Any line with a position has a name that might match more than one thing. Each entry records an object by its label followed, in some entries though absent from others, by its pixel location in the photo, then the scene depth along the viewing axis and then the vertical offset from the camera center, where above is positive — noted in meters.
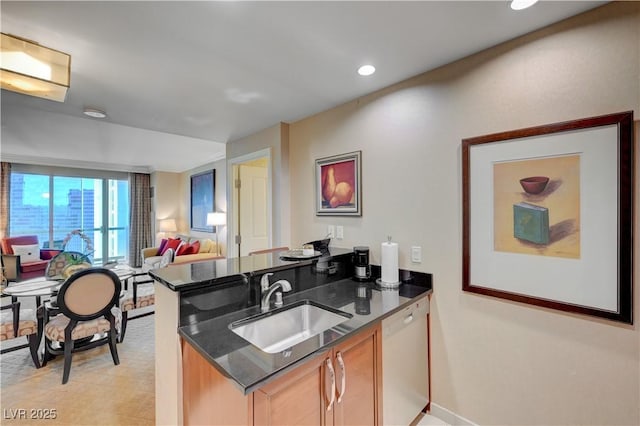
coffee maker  2.13 -0.41
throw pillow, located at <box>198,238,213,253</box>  5.62 -0.68
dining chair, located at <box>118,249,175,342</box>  2.92 -1.04
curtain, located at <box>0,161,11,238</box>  5.42 +0.39
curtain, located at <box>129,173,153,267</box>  7.04 -0.03
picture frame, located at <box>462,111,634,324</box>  1.24 -0.02
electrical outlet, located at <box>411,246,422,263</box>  1.93 -0.30
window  5.75 +0.16
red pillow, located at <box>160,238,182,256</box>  5.92 -0.68
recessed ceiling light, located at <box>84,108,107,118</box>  2.41 +0.93
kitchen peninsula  1.00 -0.56
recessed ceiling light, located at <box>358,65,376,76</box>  1.80 +0.97
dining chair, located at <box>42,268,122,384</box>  2.28 -0.89
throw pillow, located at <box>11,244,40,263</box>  5.28 -0.75
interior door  3.76 +0.08
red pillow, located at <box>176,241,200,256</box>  5.44 -0.71
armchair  5.01 -0.84
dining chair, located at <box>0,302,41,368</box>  2.36 -1.00
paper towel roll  1.94 -0.36
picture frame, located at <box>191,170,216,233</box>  5.96 +0.35
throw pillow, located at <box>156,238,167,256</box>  6.23 -0.79
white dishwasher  1.50 -0.92
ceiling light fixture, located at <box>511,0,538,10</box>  1.24 +0.97
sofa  5.27 -0.80
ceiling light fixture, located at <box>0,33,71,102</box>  1.41 +0.81
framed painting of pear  2.29 +0.25
